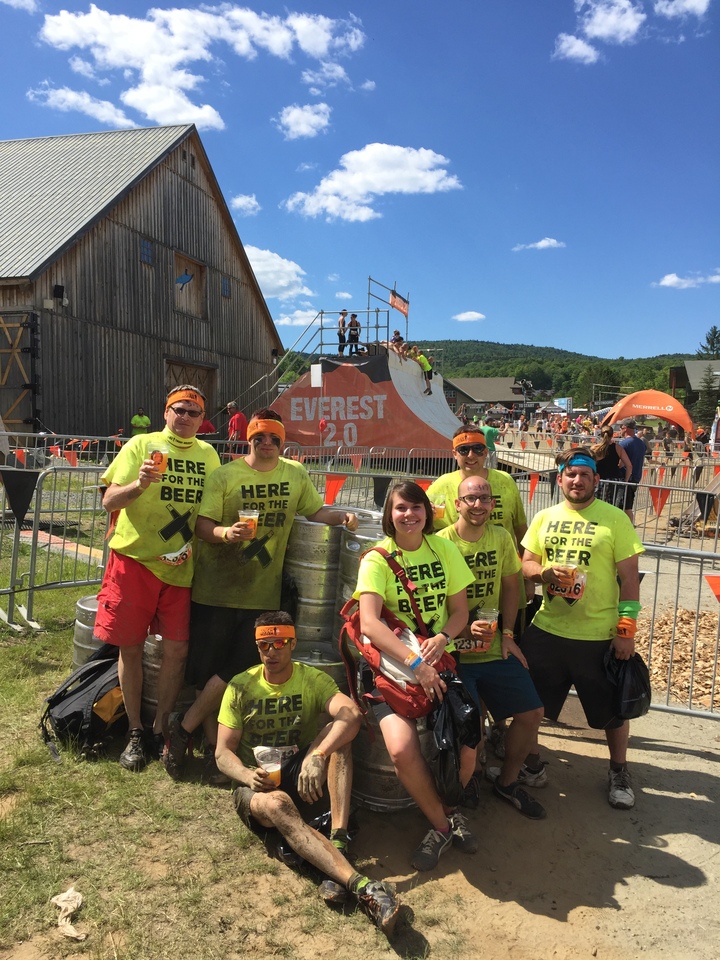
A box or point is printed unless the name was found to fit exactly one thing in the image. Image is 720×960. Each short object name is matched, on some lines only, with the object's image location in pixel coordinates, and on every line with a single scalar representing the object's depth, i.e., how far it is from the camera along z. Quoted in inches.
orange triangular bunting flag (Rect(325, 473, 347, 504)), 313.0
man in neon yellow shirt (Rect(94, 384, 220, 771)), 144.6
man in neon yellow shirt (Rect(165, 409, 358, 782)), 145.7
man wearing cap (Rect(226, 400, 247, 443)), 631.2
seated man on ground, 115.5
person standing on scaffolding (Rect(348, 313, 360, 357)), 814.5
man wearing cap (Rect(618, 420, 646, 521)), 383.6
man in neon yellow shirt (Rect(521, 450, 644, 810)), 144.4
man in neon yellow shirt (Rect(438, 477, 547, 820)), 139.4
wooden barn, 665.6
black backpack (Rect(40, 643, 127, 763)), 150.3
